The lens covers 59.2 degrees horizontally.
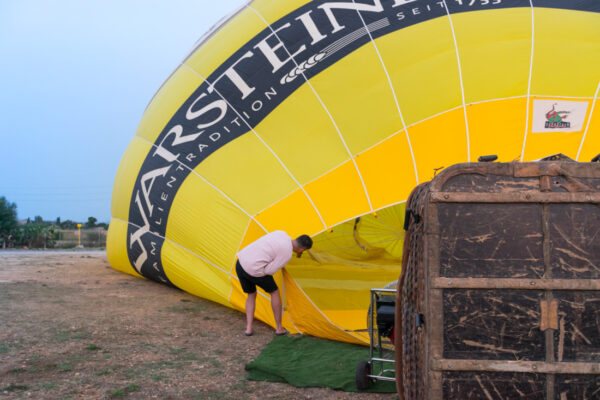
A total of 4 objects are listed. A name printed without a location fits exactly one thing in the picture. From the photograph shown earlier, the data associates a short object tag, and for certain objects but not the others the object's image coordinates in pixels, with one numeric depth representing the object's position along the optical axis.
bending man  4.32
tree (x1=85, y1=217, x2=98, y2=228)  53.91
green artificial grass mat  3.41
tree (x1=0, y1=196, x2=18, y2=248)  30.78
